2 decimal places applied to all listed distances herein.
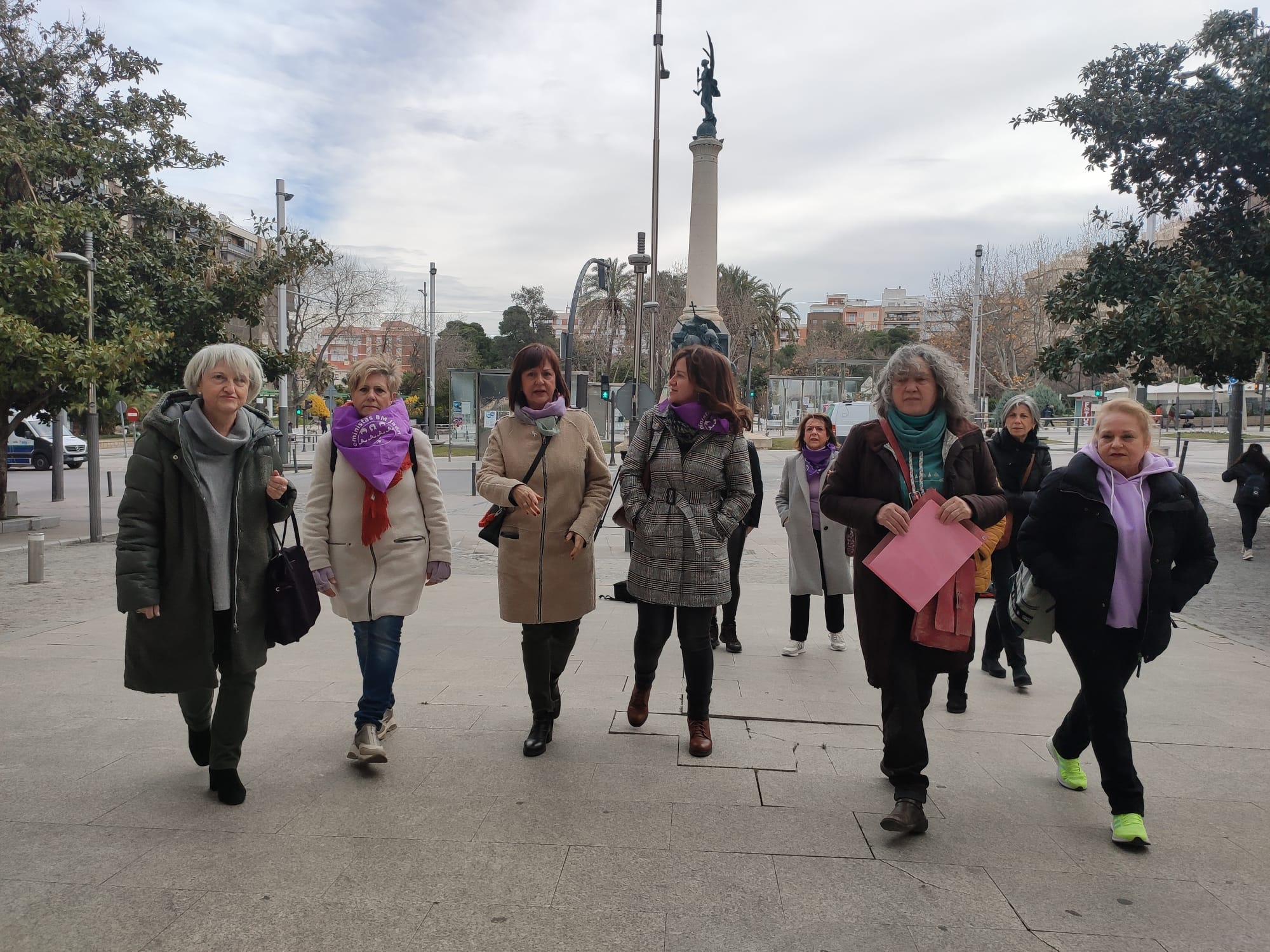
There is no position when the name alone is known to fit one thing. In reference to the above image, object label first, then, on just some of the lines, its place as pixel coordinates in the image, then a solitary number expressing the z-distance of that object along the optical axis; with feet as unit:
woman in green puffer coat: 10.52
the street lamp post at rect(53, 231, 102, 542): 41.14
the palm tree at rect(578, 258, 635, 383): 166.91
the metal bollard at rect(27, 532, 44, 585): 30.91
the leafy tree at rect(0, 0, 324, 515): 37.06
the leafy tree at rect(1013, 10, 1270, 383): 36.81
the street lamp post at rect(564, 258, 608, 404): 54.44
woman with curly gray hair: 10.90
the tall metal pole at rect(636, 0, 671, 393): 67.31
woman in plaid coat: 12.78
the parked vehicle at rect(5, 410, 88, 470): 92.58
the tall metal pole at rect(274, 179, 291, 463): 93.86
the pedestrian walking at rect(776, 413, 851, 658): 20.25
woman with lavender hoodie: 10.64
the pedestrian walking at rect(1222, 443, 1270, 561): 37.78
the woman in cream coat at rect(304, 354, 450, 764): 12.19
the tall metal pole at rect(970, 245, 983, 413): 125.29
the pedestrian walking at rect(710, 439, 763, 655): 18.60
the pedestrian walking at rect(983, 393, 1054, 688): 17.67
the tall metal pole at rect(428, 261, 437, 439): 143.23
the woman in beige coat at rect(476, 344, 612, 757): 12.88
